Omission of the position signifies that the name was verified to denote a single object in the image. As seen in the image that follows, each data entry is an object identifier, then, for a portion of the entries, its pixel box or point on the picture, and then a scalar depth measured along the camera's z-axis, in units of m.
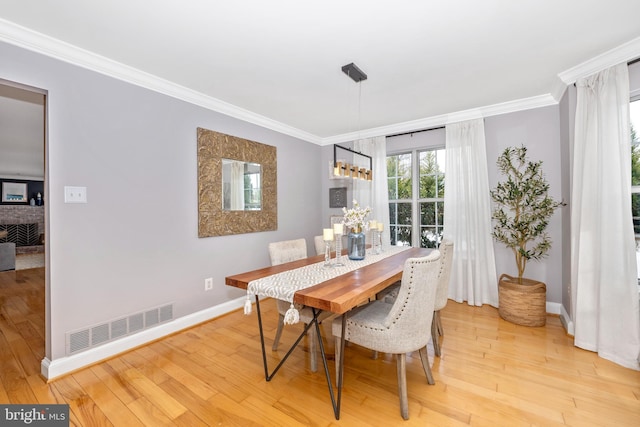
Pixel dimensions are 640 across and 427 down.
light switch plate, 2.09
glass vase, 2.50
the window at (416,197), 3.91
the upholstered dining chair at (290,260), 2.09
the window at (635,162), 2.24
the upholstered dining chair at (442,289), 2.18
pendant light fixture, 2.40
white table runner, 1.62
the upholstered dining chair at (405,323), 1.55
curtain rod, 3.79
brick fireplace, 7.23
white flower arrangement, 2.41
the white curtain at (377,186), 4.18
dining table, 1.51
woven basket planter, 2.81
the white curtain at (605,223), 2.11
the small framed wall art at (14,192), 7.11
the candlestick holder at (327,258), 2.34
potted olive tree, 2.84
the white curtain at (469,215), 3.38
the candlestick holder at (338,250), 2.29
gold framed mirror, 3.02
